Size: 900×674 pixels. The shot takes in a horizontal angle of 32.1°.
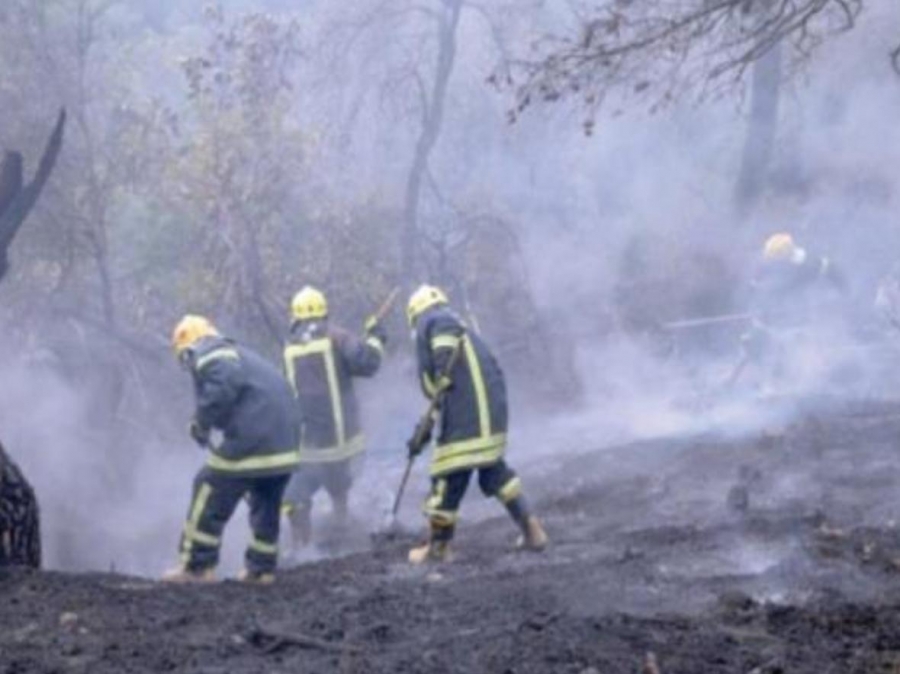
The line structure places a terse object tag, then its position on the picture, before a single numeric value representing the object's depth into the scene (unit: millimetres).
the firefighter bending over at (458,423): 9562
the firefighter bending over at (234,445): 9336
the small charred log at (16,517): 8664
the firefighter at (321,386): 11469
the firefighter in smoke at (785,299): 16172
